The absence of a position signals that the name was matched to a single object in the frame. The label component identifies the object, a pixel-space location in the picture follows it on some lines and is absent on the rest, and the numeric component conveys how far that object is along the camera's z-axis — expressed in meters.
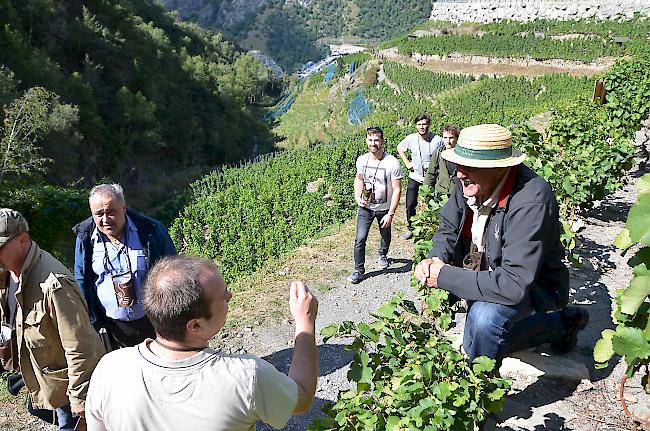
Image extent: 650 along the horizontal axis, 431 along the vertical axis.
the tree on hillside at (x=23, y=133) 21.30
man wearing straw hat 2.54
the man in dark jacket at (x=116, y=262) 3.37
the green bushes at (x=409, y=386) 2.28
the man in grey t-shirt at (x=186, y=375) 1.60
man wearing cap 2.65
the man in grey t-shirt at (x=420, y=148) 6.93
